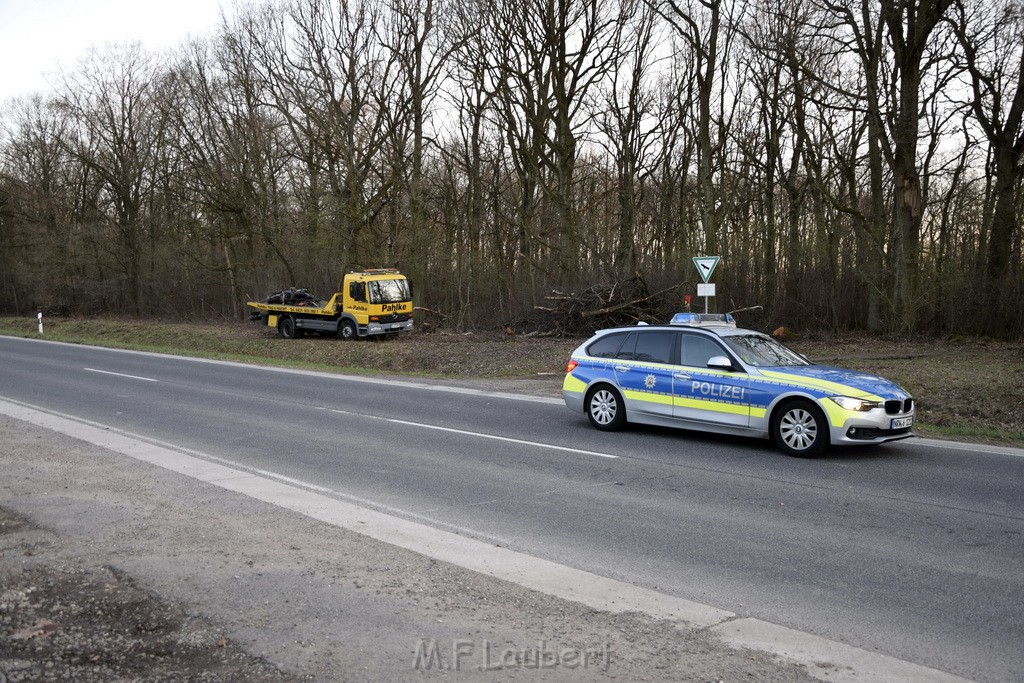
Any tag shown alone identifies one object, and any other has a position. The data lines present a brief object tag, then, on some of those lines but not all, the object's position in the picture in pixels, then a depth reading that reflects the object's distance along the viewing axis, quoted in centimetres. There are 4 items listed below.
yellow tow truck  3177
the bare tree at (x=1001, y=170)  2752
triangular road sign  1855
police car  1049
